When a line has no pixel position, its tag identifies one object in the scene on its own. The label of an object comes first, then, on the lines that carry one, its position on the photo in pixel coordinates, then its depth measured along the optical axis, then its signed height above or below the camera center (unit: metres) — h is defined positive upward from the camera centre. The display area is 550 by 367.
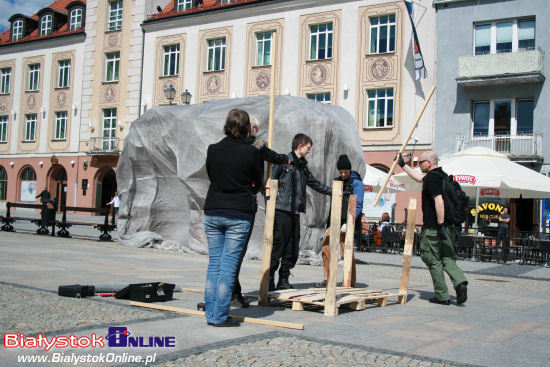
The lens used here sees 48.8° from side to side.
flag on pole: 24.69 +6.69
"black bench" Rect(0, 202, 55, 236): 18.12 -0.35
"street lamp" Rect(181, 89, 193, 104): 18.20 +3.53
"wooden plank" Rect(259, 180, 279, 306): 6.14 -0.19
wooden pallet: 6.08 -0.80
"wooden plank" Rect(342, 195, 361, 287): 6.51 -0.18
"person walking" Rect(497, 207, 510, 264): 15.64 -0.19
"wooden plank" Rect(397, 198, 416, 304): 7.10 -0.33
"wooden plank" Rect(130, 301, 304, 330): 5.07 -0.89
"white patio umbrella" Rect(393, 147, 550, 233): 14.98 +1.39
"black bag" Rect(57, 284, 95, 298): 6.14 -0.82
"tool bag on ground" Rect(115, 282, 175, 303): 6.02 -0.80
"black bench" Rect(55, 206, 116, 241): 16.47 -0.40
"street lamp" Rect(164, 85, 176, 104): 18.86 +3.79
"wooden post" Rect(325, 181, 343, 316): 5.82 -0.25
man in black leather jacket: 6.78 +0.17
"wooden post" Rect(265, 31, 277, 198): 6.10 +1.13
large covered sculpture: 13.06 +1.24
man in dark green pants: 7.07 -0.18
